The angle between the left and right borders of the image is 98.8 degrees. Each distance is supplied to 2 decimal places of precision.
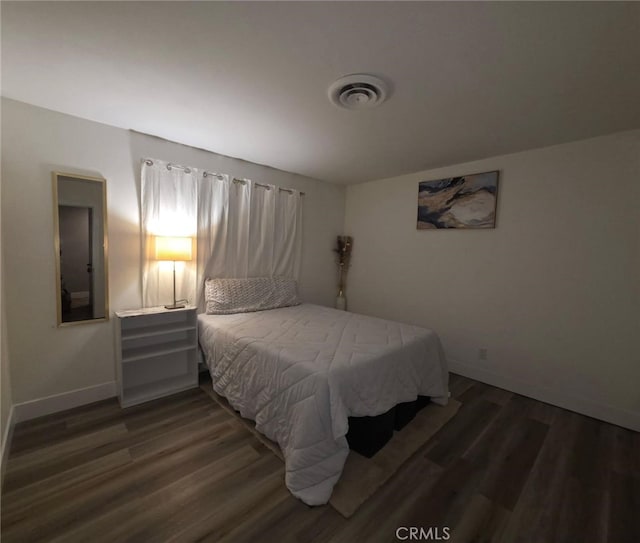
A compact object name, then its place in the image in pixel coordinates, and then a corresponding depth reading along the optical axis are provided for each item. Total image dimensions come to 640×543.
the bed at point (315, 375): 1.57
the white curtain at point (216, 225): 2.66
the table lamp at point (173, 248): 2.50
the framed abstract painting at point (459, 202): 2.95
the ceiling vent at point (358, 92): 1.68
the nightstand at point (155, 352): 2.39
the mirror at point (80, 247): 2.21
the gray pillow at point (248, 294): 2.95
